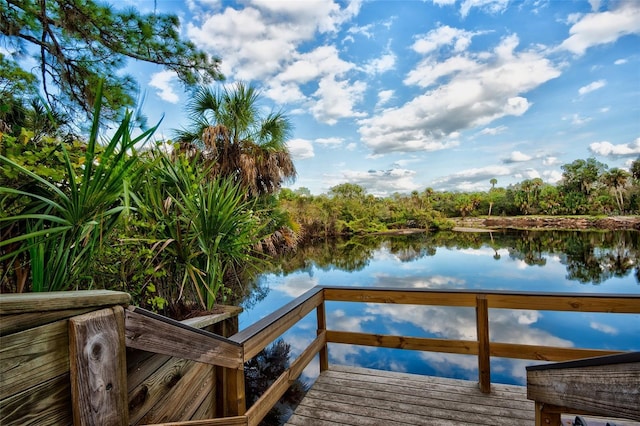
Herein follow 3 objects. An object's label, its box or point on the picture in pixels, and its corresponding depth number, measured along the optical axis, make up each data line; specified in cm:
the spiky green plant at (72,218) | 107
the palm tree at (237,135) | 760
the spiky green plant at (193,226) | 192
